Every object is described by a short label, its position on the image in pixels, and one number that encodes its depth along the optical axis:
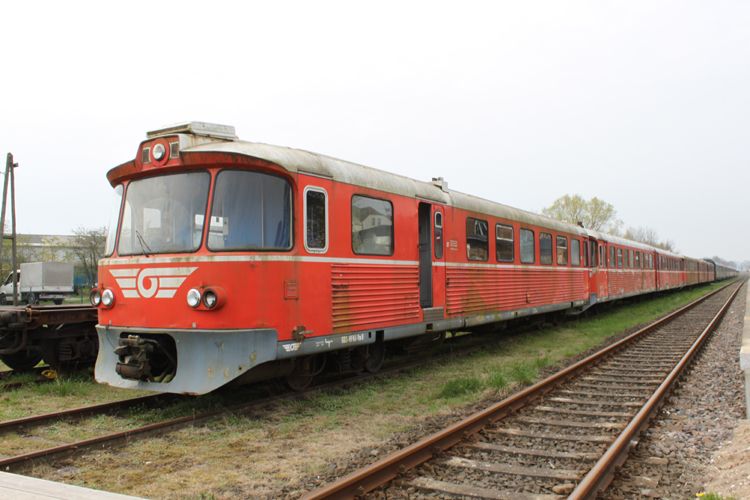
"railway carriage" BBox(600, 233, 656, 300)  18.62
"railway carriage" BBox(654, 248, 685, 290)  28.25
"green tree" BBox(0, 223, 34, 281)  36.34
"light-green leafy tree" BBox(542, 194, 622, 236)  62.47
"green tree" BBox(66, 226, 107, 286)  37.94
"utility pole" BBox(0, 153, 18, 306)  15.39
